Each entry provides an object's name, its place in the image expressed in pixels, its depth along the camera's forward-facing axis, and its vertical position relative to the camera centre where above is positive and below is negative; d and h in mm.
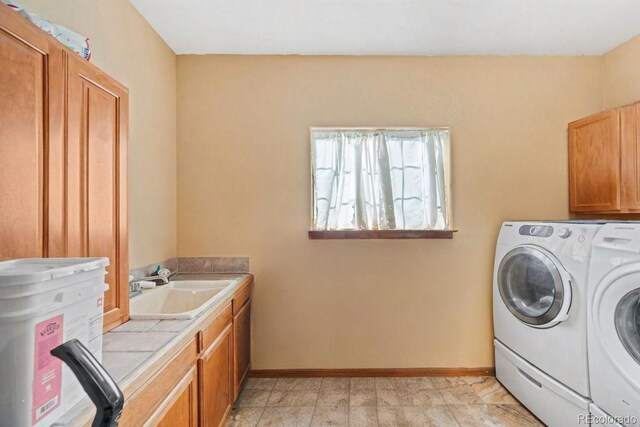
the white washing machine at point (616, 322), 1655 -552
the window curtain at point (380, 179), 2914 +313
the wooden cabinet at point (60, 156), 990 +218
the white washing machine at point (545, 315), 1979 -651
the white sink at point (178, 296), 2035 -506
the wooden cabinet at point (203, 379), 1193 -732
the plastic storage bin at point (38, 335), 699 -254
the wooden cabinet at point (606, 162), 2398 +385
